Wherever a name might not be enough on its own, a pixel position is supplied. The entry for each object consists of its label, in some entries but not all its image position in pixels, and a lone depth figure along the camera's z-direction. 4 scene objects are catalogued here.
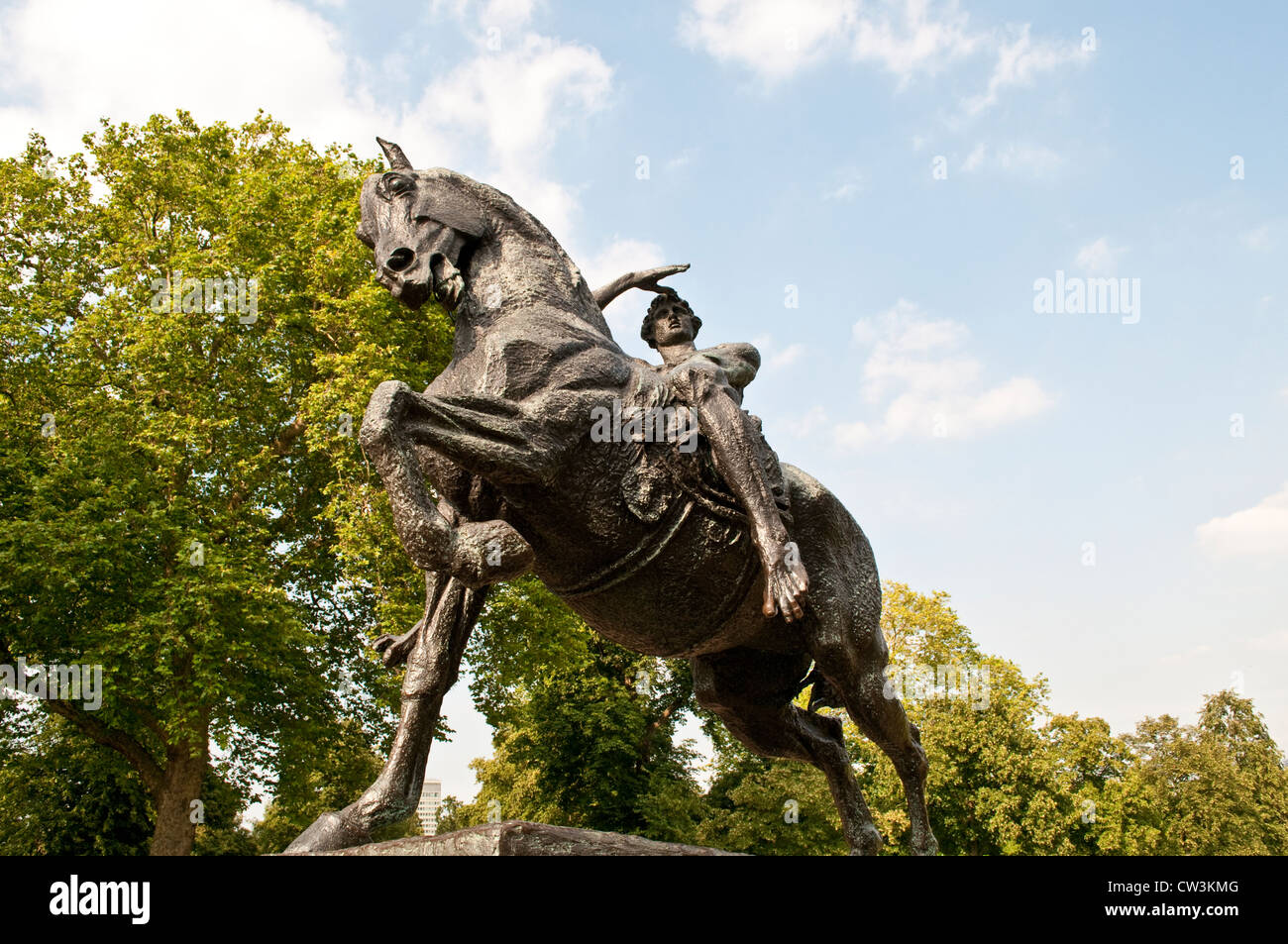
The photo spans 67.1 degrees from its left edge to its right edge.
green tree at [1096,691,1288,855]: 32.00
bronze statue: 3.80
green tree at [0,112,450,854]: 15.86
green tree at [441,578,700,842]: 24.88
